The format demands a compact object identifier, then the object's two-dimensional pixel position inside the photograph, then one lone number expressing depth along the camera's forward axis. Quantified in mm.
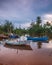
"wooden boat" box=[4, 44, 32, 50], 4061
